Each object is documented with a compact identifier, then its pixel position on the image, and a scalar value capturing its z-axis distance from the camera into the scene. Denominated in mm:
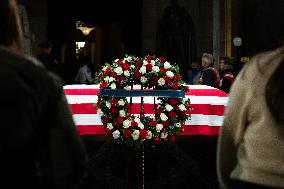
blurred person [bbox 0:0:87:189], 2203
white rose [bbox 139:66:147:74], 8089
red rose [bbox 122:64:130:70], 8156
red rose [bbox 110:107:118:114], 8249
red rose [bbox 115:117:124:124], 8197
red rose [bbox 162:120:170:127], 8217
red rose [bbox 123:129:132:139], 8074
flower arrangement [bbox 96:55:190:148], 8094
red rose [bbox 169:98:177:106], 8305
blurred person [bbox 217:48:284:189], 2713
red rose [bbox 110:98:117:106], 8249
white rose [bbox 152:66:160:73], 8103
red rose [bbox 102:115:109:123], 8326
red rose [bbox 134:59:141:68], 8177
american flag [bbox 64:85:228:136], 9557
